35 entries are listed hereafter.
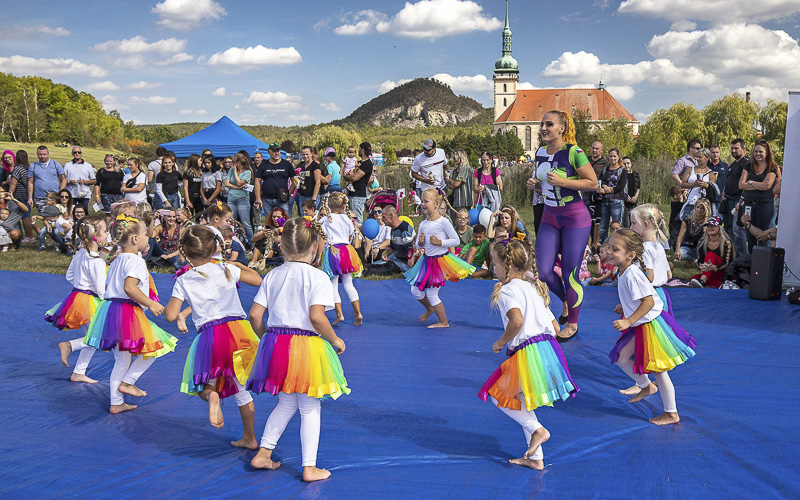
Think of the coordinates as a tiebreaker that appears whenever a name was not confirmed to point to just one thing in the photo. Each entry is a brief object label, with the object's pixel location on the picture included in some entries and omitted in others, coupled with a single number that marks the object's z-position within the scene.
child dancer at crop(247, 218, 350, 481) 2.94
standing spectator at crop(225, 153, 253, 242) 10.26
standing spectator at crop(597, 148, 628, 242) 9.21
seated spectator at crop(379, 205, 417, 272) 8.91
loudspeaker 6.36
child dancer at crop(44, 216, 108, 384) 4.58
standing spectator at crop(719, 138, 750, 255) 8.09
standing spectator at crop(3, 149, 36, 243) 11.11
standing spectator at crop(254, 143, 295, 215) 10.19
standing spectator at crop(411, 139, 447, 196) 9.53
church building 106.88
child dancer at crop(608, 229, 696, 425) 3.55
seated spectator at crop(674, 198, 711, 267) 8.65
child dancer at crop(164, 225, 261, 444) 3.23
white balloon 8.98
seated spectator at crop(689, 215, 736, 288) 7.52
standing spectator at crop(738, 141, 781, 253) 7.50
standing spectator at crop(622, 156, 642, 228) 9.80
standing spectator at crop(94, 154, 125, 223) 10.70
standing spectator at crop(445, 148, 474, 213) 10.37
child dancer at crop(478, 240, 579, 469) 3.03
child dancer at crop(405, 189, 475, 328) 5.80
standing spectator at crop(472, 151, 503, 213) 10.27
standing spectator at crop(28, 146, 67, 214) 11.05
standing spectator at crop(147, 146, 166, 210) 11.03
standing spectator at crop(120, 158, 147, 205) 10.34
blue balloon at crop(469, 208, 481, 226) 9.78
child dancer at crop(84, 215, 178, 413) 3.94
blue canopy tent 17.79
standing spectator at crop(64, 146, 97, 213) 11.09
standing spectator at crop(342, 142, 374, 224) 9.55
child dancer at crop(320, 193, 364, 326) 6.02
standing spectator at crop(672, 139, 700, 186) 9.52
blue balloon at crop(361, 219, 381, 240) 9.38
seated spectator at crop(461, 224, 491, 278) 8.35
